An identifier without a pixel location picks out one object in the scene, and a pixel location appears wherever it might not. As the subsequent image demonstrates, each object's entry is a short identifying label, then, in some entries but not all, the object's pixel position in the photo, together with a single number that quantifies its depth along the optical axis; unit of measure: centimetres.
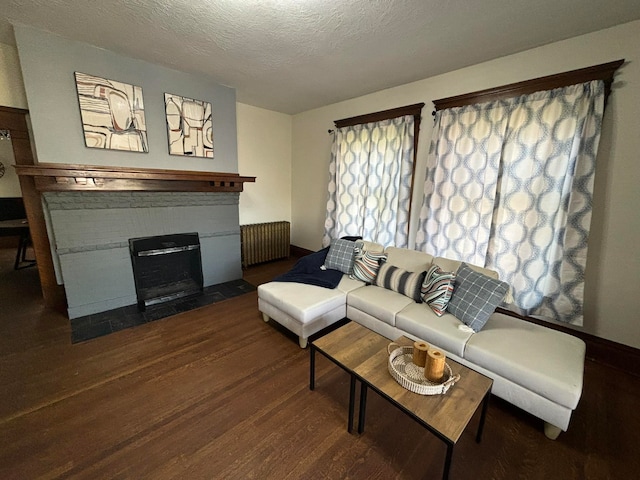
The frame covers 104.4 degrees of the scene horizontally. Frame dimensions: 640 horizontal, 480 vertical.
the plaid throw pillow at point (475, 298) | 189
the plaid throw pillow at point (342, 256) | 286
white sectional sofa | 146
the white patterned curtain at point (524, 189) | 211
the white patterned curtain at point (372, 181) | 325
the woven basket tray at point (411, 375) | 128
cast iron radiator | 426
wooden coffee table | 112
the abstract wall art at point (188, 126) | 293
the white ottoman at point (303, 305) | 224
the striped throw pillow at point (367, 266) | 268
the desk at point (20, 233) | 389
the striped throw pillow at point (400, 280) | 234
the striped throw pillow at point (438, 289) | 207
